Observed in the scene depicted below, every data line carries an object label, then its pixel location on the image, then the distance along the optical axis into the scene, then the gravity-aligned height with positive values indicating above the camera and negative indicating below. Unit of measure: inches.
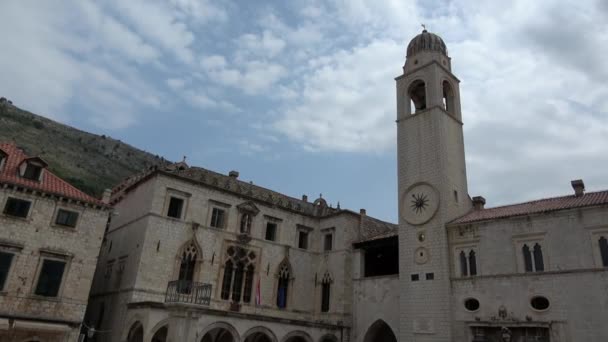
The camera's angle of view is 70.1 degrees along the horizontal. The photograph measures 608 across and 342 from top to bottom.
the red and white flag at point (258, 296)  1087.6 +81.9
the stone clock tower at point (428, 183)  944.9 +363.0
